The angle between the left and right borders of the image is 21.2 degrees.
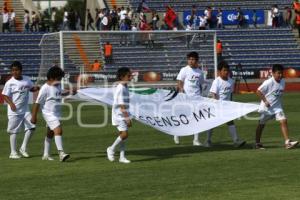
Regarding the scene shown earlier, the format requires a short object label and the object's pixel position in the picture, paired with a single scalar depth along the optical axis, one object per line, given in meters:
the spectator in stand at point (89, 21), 51.16
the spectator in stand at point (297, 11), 51.73
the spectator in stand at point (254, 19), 52.82
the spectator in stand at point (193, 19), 50.30
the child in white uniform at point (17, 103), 15.70
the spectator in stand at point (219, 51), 41.06
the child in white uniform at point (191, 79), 17.44
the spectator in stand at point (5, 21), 46.94
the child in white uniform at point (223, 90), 17.04
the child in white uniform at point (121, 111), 14.46
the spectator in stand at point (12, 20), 47.84
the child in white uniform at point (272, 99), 16.38
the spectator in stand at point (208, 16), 49.81
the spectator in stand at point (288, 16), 52.84
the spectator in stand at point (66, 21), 49.81
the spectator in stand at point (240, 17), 51.60
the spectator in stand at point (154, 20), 48.50
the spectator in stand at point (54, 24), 55.94
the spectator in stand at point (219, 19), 51.28
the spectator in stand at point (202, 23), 48.94
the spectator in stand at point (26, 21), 48.47
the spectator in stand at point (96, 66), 26.56
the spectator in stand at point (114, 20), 47.56
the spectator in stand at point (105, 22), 47.16
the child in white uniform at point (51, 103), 14.86
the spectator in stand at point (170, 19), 49.06
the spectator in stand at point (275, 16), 52.02
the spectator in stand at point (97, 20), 48.86
